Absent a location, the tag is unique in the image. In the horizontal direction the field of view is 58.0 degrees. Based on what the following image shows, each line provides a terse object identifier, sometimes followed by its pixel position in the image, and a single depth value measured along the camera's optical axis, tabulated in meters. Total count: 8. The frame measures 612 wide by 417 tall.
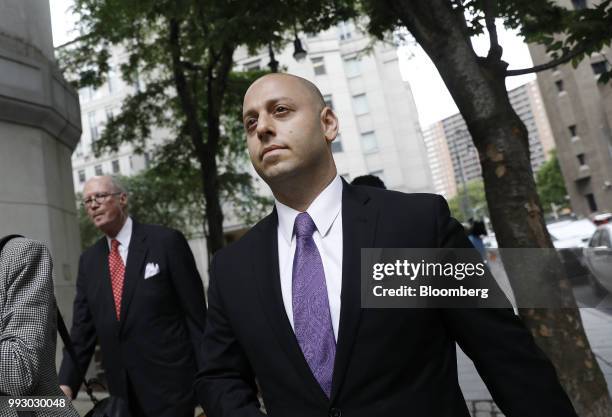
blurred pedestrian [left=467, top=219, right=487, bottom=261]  14.06
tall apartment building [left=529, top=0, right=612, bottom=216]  45.22
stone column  6.55
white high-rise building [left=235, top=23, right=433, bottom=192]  40.12
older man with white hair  3.68
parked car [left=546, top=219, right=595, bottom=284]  10.72
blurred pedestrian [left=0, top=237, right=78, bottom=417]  1.85
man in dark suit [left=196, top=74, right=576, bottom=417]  1.66
